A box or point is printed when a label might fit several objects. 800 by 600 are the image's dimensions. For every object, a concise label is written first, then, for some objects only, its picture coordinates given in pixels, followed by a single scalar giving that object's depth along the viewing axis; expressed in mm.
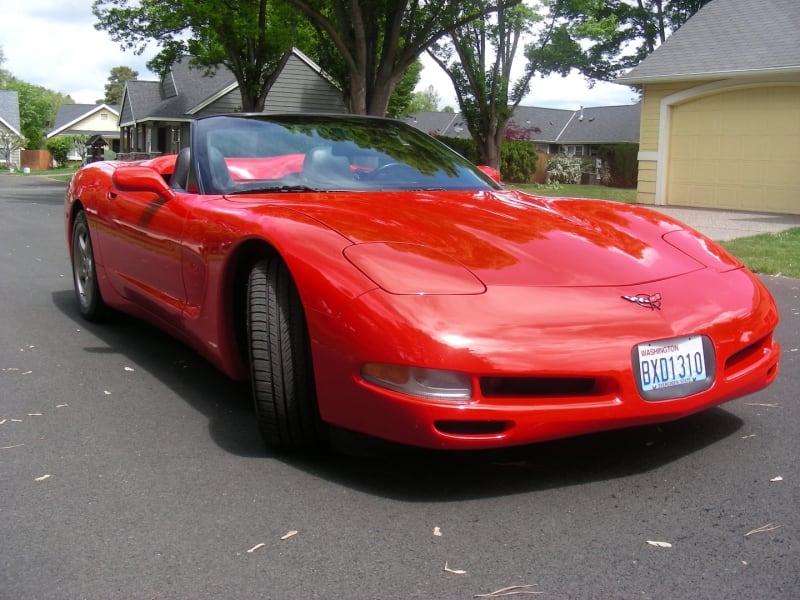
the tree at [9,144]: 64125
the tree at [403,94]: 47062
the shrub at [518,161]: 35750
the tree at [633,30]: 36906
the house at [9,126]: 65250
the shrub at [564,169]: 35281
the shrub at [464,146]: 35688
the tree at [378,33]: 17453
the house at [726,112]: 16641
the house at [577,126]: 53250
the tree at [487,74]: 27391
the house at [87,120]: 83500
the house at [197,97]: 37875
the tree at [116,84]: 135888
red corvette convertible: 2658
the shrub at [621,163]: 34906
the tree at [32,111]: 74625
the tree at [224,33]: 24906
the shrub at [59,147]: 62688
